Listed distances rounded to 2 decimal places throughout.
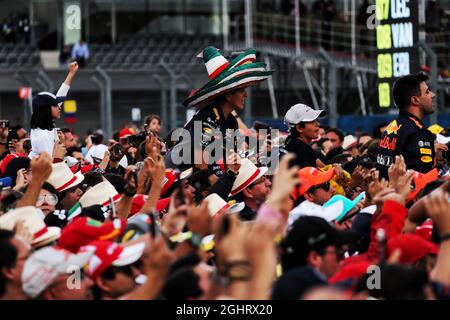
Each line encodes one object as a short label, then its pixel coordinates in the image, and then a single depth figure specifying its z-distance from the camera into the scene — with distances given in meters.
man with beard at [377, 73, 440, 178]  11.11
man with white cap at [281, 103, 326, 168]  11.36
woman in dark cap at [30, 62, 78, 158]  12.59
